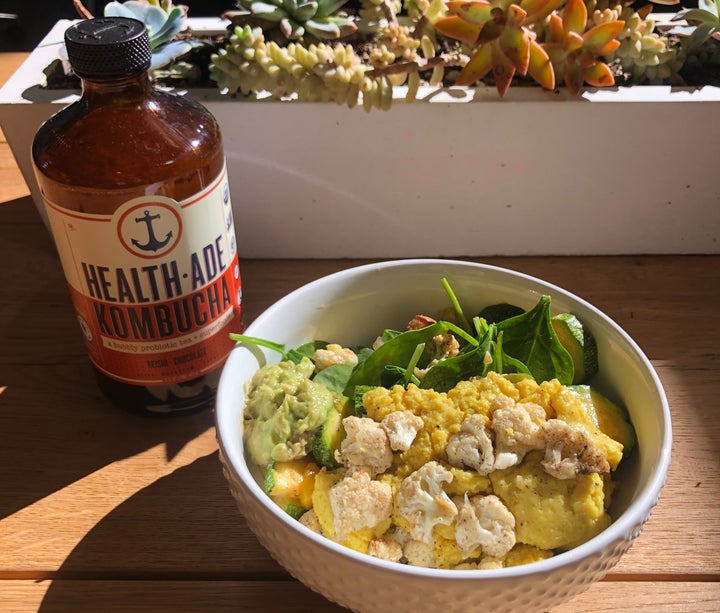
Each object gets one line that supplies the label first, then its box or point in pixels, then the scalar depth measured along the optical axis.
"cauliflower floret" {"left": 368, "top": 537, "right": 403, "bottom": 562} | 0.45
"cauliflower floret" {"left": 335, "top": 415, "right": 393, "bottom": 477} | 0.47
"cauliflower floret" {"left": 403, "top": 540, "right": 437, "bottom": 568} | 0.45
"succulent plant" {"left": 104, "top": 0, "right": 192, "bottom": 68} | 0.73
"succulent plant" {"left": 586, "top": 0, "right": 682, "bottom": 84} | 0.73
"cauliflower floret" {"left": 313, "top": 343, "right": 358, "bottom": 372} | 0.57
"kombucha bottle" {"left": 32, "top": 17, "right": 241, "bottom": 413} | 0.53
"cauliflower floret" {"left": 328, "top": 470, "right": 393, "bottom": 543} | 0.45
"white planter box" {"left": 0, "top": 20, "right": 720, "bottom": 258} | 0.72
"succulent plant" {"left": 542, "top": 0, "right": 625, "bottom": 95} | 0.68
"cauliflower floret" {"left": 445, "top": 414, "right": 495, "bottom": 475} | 0.46
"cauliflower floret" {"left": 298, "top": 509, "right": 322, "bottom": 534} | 0.48
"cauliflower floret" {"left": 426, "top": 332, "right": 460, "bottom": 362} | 0.57
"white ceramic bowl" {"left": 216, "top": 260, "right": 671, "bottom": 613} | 0.41
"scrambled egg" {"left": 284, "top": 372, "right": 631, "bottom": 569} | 0.45
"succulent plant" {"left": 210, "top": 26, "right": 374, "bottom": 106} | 0.68
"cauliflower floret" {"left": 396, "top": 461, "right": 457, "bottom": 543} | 0.45
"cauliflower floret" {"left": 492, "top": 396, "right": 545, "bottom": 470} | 0.46
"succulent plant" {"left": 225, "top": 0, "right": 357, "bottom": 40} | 0.74
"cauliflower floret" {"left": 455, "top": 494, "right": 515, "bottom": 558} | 0.44
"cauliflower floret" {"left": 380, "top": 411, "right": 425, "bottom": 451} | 0.48
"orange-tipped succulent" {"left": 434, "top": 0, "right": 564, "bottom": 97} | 0.66
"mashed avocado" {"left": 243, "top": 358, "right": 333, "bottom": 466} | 0.50
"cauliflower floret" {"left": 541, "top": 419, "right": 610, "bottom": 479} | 0.45
